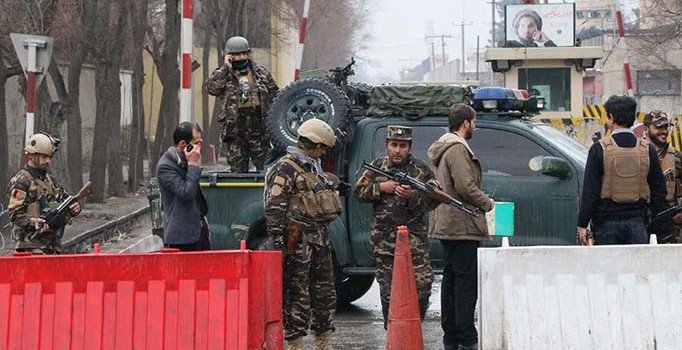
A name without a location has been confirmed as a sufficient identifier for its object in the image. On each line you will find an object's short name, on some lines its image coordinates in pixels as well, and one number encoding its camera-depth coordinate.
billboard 33.16
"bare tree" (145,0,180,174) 31.39
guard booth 28.92
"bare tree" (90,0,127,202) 28.39
